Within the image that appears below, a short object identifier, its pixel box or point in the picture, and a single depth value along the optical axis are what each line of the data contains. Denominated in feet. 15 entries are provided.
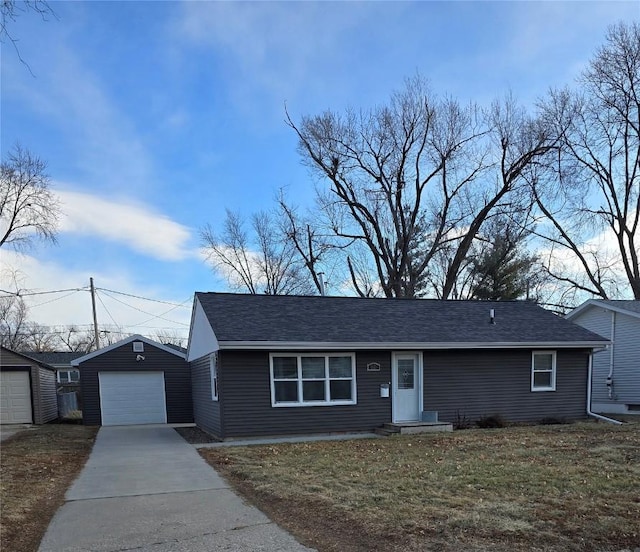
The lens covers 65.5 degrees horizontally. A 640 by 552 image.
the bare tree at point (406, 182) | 89.56
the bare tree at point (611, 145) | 82.12
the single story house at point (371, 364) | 39.42
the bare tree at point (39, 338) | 160.56
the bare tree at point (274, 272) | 109.81
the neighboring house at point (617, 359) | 59.31
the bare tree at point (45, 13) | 14.27
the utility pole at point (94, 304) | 90.35
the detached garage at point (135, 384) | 61.05
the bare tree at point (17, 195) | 77.82
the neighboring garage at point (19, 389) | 59.41
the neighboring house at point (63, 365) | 112.13
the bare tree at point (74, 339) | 177.78
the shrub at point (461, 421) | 43.24
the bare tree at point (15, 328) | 142.82
